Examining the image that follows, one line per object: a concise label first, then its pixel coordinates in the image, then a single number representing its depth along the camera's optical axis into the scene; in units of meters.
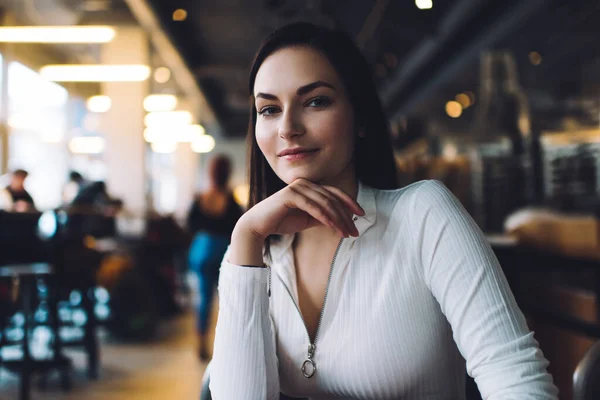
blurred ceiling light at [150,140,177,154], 13.27
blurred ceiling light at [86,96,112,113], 10.19
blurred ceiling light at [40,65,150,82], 7.03
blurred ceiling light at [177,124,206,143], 12.49
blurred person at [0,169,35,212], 5.45
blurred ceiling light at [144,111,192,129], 10.77
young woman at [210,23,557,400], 0.97
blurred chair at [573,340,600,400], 0.96
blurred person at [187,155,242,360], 4.50
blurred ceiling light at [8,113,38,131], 7.66
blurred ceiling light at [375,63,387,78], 7.74
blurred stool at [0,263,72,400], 3.28
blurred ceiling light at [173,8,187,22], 4.14
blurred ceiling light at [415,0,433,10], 1.77
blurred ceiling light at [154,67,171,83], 10.23
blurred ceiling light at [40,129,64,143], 9.84
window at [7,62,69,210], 7.65
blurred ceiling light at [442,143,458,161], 8.56
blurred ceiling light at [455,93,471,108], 8.10
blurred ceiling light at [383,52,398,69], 7.66
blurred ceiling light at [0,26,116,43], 5.72
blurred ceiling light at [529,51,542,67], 5.62
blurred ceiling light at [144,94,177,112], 9.29
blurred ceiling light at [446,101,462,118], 8.53
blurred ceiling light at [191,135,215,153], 14.89
